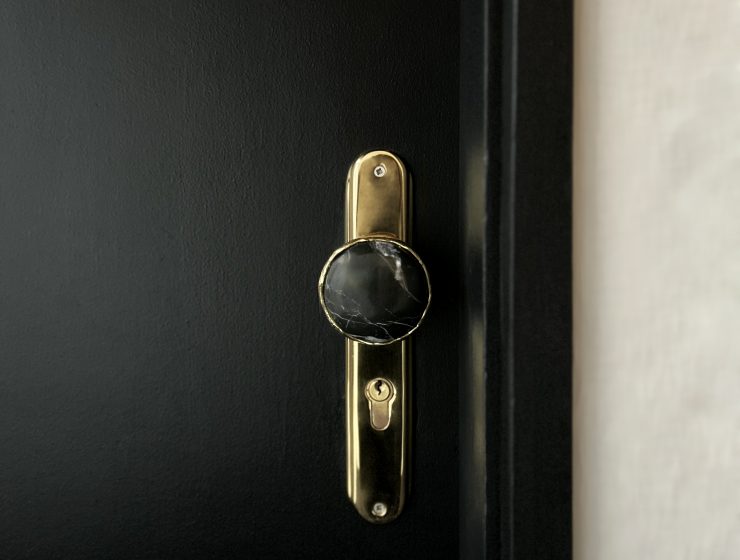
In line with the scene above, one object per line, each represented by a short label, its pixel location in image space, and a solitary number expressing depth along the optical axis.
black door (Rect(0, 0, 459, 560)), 0.51
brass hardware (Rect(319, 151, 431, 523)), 0.51
